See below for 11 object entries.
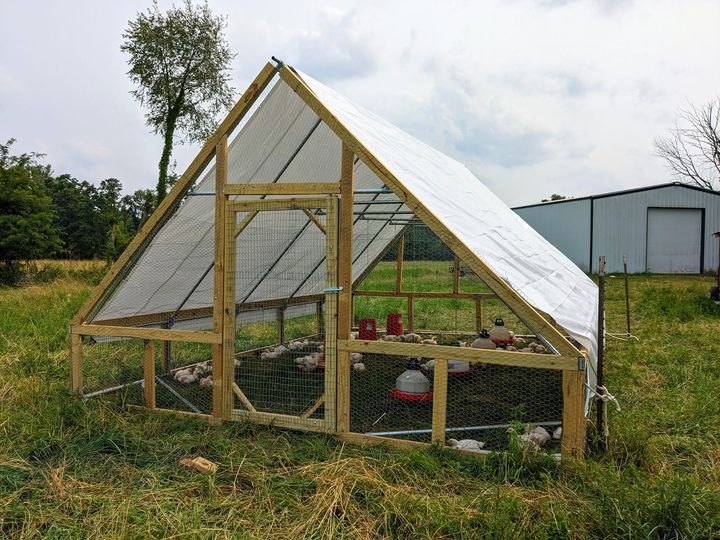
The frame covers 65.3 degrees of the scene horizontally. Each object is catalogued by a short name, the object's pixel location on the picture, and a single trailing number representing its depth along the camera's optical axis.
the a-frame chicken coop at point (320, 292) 3.66
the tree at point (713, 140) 24.06
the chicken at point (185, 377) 5.54
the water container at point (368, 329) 6.71
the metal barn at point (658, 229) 19.31
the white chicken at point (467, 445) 3.60
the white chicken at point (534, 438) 3.41
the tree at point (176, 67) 18.48
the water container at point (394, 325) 7.67
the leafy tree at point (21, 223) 15.52
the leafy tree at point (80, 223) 34.25
